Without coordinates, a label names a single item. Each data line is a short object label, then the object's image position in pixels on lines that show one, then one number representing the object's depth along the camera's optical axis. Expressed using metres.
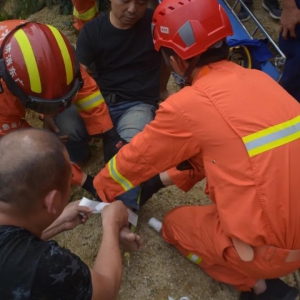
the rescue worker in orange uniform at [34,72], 2.42
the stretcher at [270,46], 3.97
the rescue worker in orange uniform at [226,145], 2.00
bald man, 1.50
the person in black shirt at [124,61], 3.23
